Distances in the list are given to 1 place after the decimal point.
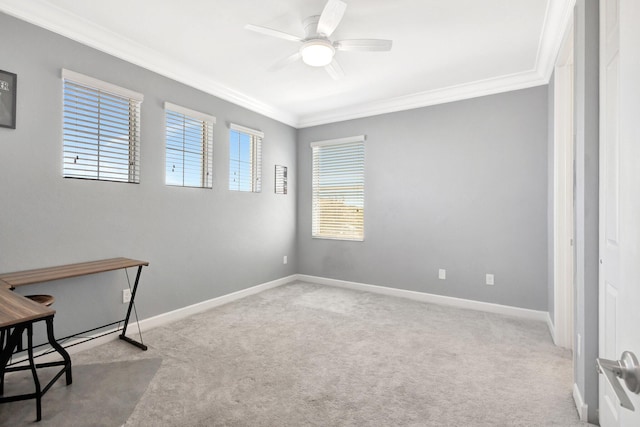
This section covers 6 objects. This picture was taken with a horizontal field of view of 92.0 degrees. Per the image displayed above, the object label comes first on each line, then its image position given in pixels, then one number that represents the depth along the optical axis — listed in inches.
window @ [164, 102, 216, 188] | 129.5
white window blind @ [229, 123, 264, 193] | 159.5
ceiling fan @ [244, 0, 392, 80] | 85.8
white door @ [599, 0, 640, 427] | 22.0
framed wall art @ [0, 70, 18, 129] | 85.8
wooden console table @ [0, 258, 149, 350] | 79.1
